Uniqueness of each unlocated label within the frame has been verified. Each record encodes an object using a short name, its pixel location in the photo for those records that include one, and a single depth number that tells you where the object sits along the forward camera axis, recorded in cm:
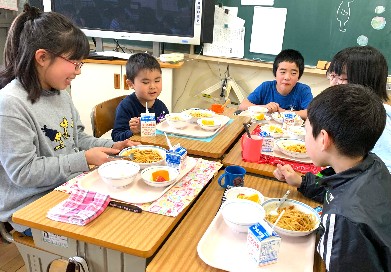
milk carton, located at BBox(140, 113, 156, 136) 169
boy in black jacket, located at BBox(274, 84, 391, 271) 81
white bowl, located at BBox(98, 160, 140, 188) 113
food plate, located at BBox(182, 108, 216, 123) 196
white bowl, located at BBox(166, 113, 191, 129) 181
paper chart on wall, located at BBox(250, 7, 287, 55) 321
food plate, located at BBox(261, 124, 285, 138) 183
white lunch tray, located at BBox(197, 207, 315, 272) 85
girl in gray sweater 124
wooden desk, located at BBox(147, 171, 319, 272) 85
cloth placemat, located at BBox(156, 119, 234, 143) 170
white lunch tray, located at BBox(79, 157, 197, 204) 111
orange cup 229
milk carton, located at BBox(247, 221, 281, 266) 83
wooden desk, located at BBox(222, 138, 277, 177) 141
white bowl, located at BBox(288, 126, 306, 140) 182
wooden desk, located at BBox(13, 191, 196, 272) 90
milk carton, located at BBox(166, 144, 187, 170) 130
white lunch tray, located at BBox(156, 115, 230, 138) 175
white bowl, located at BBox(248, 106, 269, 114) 227
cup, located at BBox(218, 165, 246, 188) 123
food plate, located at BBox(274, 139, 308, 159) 154
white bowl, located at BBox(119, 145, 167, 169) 132
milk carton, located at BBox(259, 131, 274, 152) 160
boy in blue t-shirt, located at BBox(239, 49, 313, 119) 255
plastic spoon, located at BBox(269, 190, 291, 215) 106
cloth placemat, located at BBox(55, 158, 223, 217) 106
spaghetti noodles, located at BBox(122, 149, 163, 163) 136
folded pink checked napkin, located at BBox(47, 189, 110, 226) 98
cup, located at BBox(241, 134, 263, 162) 149
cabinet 337
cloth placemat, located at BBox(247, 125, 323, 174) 143
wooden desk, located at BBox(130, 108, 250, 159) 157
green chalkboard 295
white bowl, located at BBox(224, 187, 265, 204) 112
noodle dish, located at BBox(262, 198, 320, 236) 97
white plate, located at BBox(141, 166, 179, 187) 117
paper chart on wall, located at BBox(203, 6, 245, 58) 337
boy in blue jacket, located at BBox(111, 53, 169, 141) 201
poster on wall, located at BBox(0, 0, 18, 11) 347
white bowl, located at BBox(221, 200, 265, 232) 96
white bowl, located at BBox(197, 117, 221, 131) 181
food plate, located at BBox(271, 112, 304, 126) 212
